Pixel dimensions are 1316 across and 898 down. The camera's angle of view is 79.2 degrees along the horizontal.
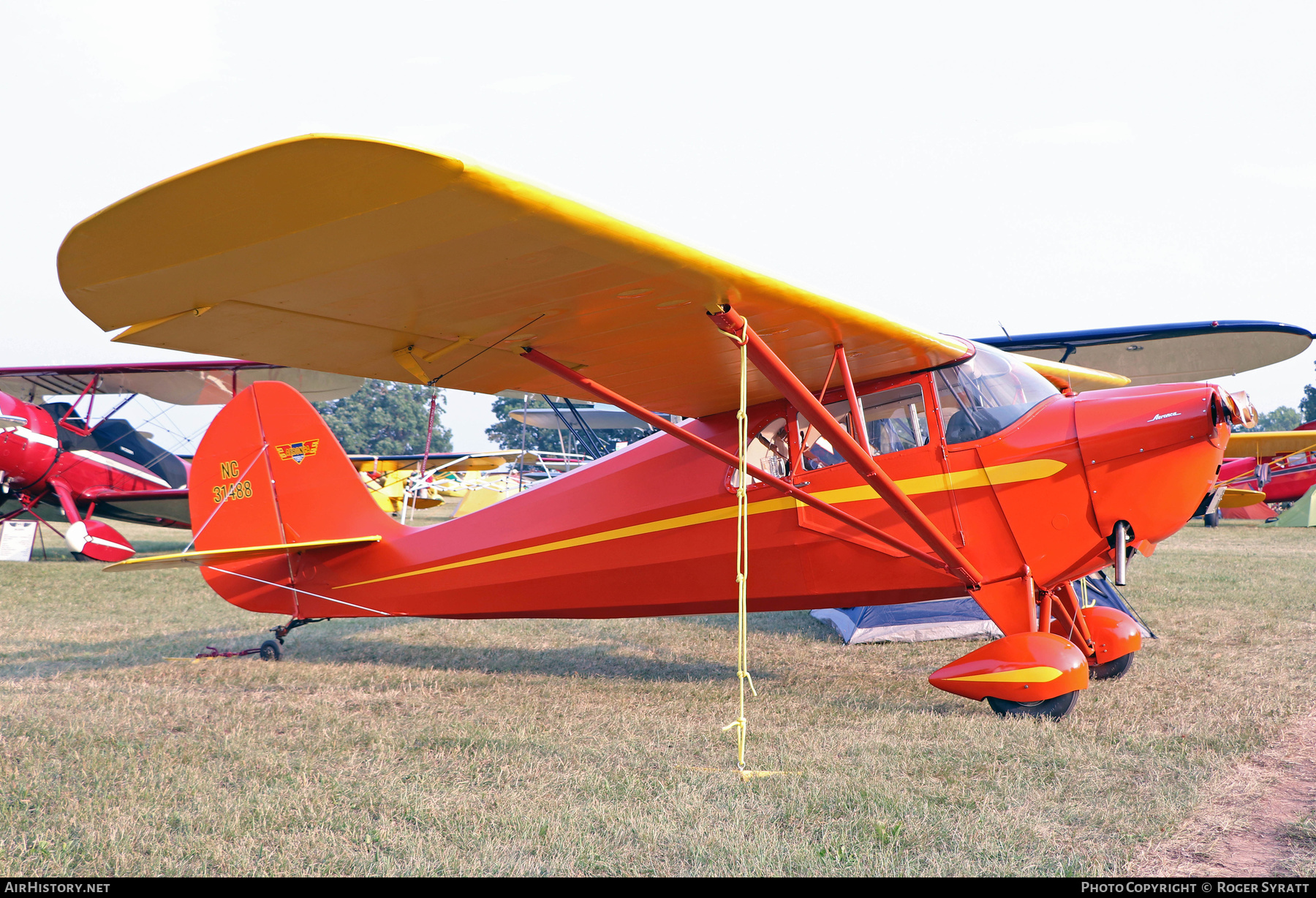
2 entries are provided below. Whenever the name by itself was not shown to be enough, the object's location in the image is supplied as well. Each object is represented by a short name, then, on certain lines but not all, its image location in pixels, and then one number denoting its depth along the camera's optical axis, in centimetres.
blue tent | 705
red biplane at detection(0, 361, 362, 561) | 1384
